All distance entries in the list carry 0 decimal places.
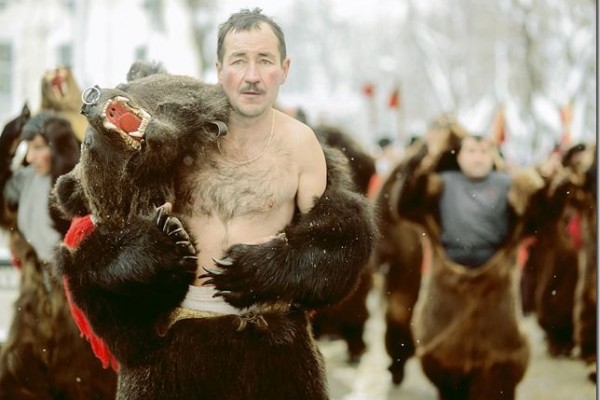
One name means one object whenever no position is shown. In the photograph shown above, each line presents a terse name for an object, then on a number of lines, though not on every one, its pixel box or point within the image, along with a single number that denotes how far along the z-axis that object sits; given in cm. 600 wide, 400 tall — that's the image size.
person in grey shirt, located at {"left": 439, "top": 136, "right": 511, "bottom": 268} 670
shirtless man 362
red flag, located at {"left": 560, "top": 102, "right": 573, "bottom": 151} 1406
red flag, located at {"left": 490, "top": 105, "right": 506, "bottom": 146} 1026
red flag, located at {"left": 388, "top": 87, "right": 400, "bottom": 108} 1462
